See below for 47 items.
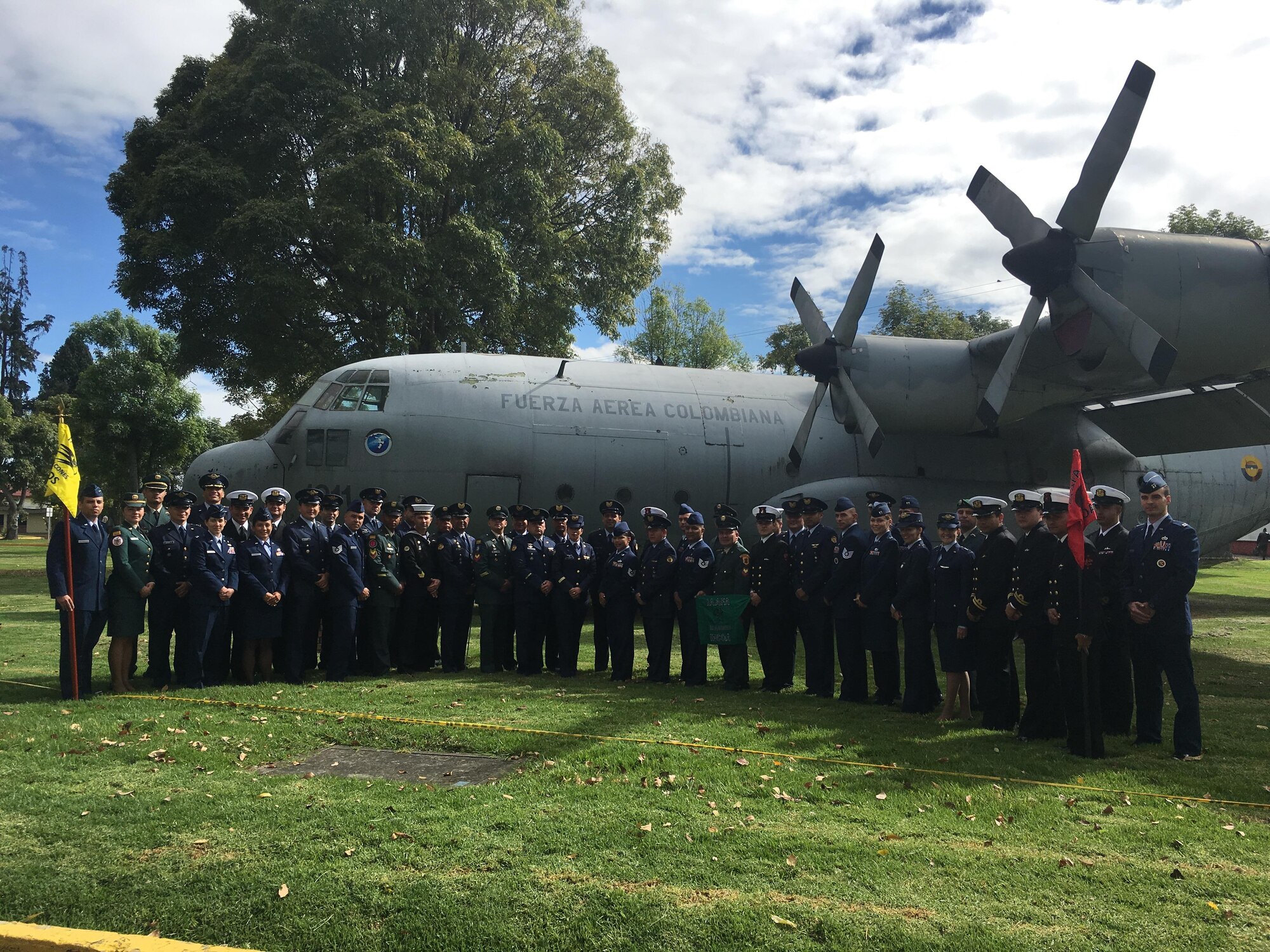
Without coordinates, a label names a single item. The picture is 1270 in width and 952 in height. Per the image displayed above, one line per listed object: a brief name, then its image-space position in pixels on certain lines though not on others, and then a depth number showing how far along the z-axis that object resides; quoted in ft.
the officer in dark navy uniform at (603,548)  32.27
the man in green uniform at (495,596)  31.37
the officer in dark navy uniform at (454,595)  31.50
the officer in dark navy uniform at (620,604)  30.27
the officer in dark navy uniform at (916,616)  24.93
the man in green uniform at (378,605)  29.66
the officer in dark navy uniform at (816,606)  27.78
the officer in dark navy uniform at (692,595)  29.63
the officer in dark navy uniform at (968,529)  26.12
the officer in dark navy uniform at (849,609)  26.68
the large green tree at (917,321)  130.31
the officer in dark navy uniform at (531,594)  31.17
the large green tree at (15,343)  280.92
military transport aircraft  34.83
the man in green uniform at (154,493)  28.76
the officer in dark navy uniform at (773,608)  28.68
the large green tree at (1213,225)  113.29
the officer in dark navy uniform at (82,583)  24.13
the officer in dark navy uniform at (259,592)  27.04
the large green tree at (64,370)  242.37
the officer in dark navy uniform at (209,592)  26.16
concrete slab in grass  17.20
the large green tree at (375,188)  66.95
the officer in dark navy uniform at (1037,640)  21.34
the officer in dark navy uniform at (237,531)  27.55
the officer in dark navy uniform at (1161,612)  19.98
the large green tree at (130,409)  127.13
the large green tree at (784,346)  144.97
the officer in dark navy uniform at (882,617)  26.12
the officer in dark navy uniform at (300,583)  27.99
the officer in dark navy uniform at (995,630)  22.68
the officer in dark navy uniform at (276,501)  29.12
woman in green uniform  25.48
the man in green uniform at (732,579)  28.43
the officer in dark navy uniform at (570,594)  31.01
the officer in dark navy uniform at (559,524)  32.90
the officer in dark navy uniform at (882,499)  29.98
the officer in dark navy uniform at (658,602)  29.94
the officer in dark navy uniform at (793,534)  28.96
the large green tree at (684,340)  171.22
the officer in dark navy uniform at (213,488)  28.58
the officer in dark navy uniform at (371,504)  31.01
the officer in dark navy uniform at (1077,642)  19.86
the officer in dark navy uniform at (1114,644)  22.24
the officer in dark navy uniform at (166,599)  26.68
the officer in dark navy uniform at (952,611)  23.56
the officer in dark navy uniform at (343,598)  28.43
